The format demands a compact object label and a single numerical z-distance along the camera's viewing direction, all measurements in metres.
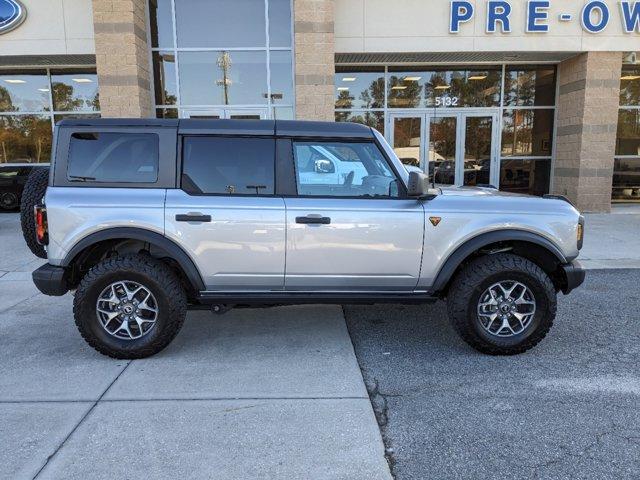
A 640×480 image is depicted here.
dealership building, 10.80
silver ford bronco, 3.76
